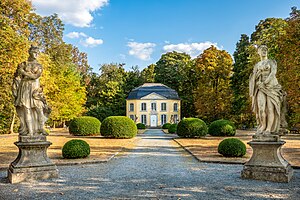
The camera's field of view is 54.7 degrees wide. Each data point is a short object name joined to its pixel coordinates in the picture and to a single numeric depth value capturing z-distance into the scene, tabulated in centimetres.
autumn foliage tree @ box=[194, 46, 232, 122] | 3581
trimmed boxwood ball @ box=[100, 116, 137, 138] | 2117
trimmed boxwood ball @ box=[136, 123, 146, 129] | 4087
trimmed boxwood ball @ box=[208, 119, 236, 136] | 2293
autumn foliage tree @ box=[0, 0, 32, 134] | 1827
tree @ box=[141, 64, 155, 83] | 6020
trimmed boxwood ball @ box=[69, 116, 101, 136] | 2406
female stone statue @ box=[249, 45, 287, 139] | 691
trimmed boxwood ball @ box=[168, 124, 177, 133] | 3012
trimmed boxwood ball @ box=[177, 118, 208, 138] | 2095
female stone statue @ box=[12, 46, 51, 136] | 706
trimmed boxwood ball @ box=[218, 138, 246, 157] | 1080
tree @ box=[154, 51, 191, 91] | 5656
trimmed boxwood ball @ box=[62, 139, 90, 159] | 1044
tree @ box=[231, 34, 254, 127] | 3186
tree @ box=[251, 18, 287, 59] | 2211
